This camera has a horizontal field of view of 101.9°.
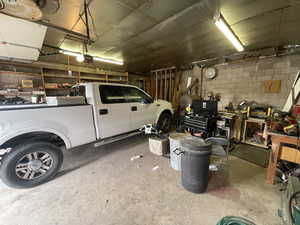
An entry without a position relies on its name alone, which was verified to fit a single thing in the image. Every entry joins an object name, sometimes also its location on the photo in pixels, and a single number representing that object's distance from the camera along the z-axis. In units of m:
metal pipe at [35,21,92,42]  2.01
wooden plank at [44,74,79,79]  4.62
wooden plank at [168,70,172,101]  6.47
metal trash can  2.30
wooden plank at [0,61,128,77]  4.28
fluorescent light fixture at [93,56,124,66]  4.55
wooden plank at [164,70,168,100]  6.75
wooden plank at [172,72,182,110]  6.23
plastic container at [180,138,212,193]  1.68
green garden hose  1.32
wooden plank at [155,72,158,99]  7.03
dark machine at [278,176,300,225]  1.02
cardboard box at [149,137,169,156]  2.93
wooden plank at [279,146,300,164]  1.77
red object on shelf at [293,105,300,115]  2.77
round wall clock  5.02
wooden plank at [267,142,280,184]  1.89
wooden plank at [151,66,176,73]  6.21
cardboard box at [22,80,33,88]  4.20
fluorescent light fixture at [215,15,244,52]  2.20
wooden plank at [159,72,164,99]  6.94
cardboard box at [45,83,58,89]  4.62
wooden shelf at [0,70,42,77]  3.95
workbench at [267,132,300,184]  1.76
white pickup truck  1.79
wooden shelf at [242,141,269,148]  3.32
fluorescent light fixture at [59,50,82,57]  3.63
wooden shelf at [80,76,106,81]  5.50
